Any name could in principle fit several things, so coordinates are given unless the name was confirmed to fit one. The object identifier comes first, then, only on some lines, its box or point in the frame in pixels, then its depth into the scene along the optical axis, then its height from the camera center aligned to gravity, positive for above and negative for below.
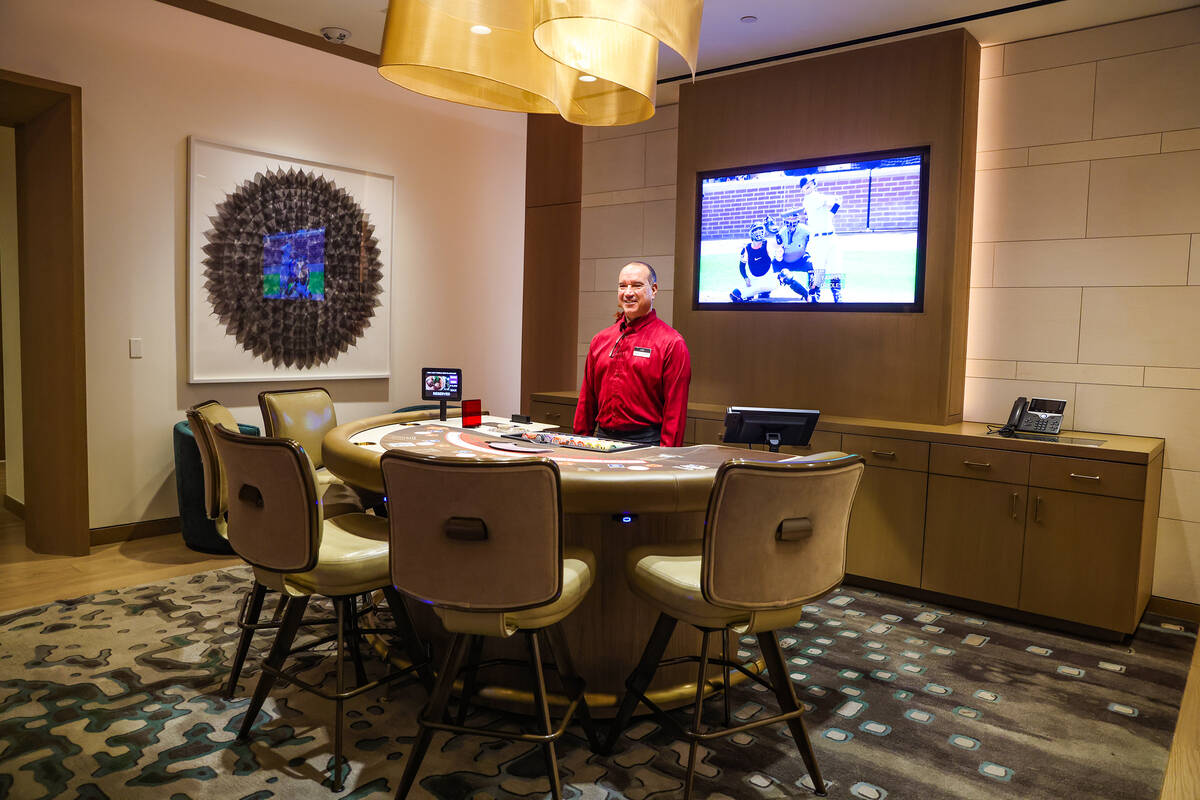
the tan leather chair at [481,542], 2.04 -0.52
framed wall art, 5.14 +0.47
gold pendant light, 2.45 +1.01
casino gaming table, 2.54 -0.64
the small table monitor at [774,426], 3.27 -0.31
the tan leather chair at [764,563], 2.12 -0.58
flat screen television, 4.59 +0.71
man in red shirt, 3.97 -0.13
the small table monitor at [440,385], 3.66 -0.20
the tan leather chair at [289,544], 2.37 -0.64
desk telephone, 4.07 -0.30
